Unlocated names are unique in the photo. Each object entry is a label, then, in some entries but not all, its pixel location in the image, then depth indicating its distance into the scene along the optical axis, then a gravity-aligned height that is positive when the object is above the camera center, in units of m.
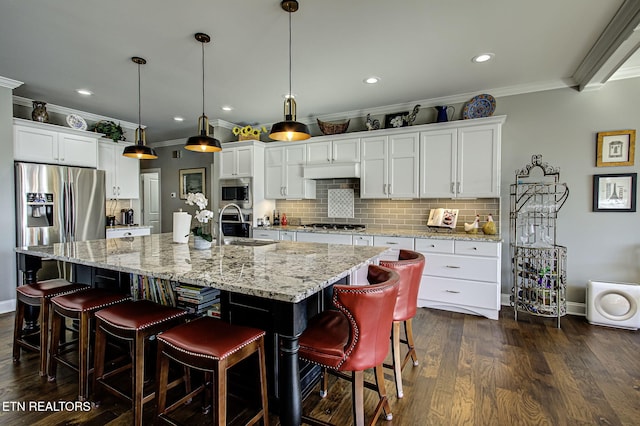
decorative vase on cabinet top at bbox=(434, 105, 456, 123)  4.00 +1.21
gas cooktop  4.49 -0.31
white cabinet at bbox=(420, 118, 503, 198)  3.68 +0.56
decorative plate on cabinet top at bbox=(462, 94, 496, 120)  3.87 +1.27
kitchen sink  2.86 -0.35
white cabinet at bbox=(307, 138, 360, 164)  4.49 +0.83
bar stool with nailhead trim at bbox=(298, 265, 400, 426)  1.36 -0.65
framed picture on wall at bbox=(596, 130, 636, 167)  3.33 +0.65
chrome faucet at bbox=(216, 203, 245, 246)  2.77 -0.28
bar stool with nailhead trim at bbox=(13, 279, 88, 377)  2.21 -0.72
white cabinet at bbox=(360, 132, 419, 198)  4.14 +0.56
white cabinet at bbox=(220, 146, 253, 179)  5.05 +0.74
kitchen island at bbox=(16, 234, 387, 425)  1.40 -0.36
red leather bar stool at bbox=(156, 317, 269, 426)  1.33 -0.66
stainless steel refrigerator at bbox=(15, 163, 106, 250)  3.76 +0.03
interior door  6.84 +0.12
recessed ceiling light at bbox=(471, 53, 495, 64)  2.98 +1.46
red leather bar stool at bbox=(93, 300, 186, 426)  1.62 -0.68
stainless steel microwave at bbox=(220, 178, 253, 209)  5.07 +0.23
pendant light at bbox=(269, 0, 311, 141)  2.24 +0.62
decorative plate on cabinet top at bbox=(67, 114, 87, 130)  4.65 +1.28
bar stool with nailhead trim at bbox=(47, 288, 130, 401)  1.93 -0.71
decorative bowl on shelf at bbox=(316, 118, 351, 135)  4.64 +1.20
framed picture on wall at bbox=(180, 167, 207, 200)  5.98 +0.50
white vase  2.49 -0.30
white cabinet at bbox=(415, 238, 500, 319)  3.43 -0.80
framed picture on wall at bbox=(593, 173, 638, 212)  3.35 +0.16
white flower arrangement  2.54 -0.08
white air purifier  3.10 -1.00
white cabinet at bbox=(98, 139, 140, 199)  5.13 +0.61
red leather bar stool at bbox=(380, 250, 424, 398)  1.95 -0.58
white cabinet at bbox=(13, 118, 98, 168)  3.92 +0.84
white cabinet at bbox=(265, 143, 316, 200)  4.91 +0.54
